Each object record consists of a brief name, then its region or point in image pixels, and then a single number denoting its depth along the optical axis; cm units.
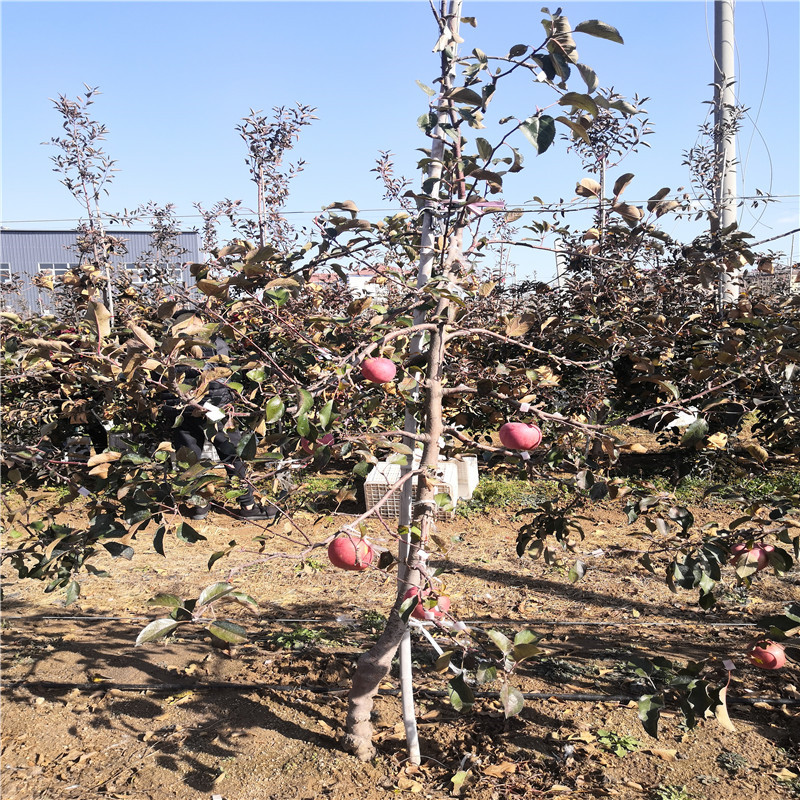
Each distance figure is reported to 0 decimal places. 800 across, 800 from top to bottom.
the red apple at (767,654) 176
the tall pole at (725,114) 520
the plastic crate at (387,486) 415
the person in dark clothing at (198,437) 418
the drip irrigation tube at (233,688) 219
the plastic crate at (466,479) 462
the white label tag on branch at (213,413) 148
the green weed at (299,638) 265
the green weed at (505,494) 468
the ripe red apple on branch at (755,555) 169
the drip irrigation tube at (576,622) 285
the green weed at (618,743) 191
